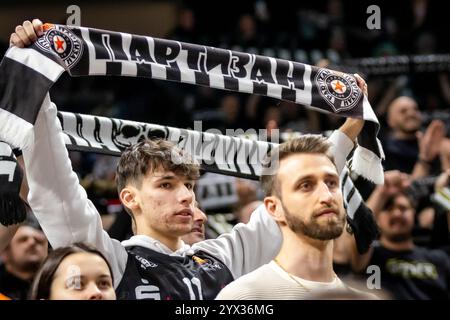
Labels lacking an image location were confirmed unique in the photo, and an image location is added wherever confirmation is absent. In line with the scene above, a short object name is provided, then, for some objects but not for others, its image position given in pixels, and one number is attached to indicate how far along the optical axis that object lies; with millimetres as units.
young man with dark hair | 4682
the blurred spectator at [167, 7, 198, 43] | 12456
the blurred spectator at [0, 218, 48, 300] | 7277
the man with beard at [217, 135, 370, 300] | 4726
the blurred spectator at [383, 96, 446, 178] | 9416
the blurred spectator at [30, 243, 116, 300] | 4178
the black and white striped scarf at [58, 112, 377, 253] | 5694
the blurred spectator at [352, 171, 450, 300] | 8201
